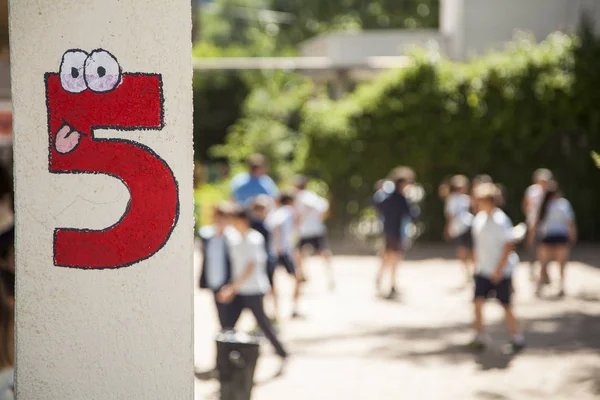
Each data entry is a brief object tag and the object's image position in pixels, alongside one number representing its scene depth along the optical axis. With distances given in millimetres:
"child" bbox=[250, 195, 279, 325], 11025
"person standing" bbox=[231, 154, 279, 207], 12219
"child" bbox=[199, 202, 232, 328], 9094
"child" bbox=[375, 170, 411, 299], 14419
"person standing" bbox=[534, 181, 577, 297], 13820
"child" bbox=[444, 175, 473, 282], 15383
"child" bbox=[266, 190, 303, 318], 12078
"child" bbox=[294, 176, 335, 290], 14680
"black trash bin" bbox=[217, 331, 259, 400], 7539
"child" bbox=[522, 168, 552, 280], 14328
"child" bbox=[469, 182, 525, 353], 10039
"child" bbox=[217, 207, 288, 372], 8898
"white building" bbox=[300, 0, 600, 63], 31281
